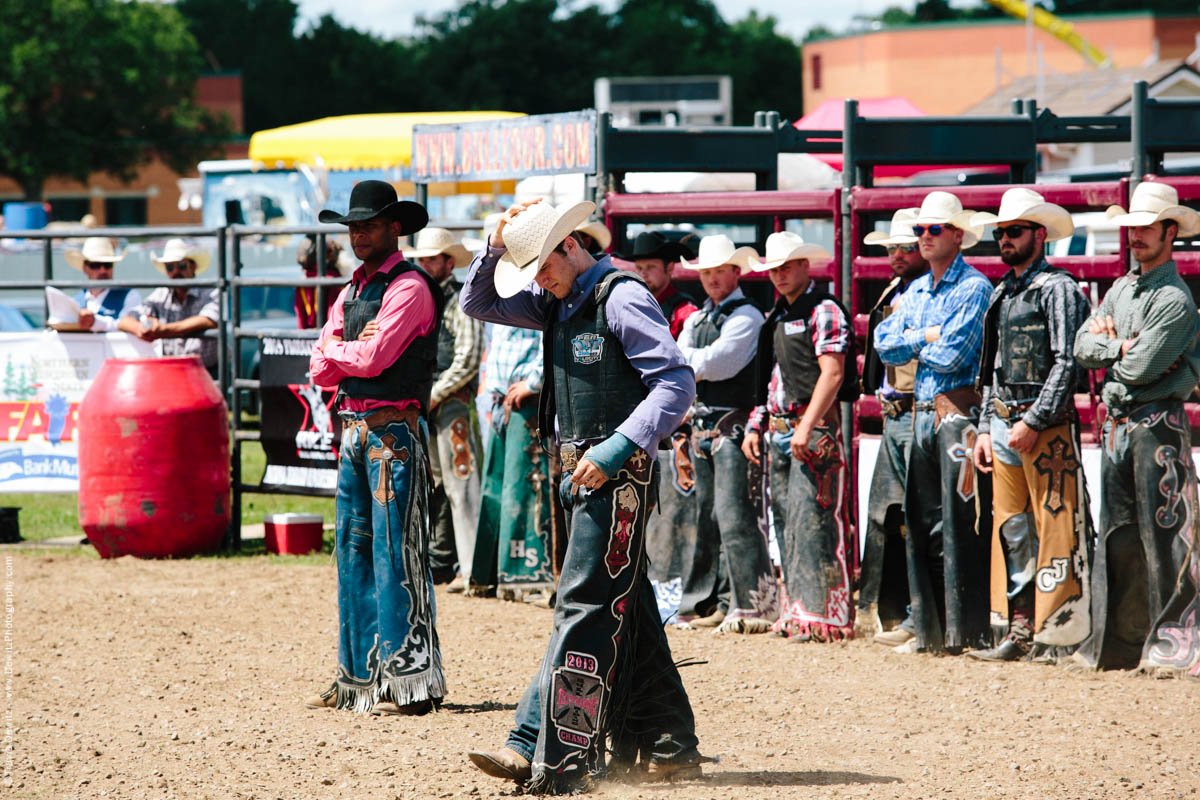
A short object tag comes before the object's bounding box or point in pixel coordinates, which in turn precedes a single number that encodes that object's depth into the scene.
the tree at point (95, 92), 97.69
